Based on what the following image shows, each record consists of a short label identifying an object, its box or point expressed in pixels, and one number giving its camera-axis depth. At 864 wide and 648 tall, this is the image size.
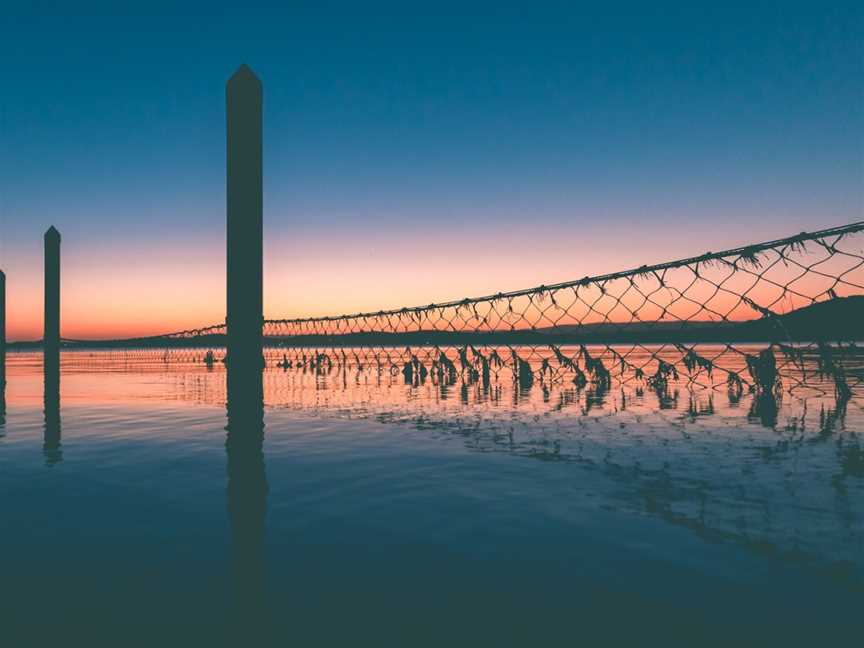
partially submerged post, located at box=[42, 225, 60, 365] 20.98
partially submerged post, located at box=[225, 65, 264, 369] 7.75
